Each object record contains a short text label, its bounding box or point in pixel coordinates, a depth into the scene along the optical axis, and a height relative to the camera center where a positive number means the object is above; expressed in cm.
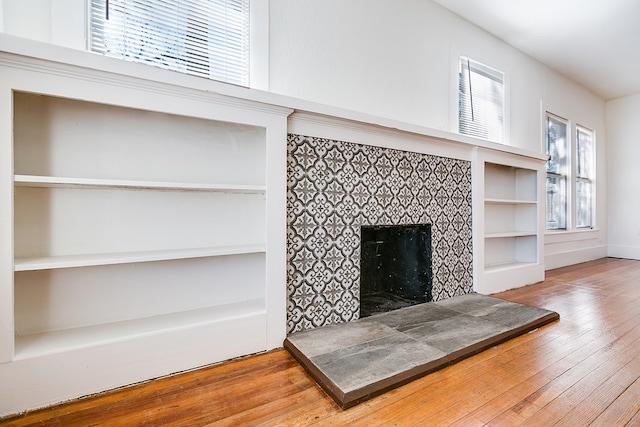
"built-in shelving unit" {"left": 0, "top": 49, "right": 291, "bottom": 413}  139 -10
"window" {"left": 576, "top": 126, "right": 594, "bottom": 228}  543 +72
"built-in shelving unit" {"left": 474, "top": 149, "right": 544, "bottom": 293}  344 -9
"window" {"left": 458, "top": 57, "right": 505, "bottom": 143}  345 +143
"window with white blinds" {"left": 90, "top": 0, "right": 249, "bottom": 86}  176 +119
